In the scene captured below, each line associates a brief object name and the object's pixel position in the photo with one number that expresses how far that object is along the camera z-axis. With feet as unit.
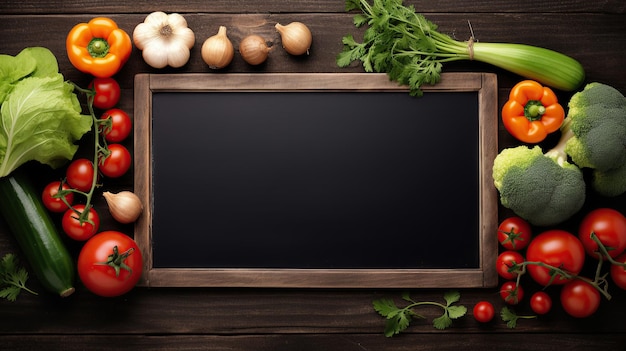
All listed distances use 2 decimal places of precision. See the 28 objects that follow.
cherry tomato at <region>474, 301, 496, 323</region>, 5.54
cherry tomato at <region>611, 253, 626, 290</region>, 5.34
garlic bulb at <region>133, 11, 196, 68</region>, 5.51
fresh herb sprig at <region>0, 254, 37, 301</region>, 5.54
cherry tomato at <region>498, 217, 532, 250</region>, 5.43
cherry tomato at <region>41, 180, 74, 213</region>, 5.45
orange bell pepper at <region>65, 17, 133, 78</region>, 5.39
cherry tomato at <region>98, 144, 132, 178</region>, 5.44
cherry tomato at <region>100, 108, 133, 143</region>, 5.49
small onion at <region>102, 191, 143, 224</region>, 5.42
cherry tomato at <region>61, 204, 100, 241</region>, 5.40
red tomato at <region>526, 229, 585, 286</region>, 5.25
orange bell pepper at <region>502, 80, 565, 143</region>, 5.37
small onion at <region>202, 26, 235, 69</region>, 5.47
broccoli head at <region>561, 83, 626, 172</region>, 5.08
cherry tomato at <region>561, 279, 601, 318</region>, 5.37
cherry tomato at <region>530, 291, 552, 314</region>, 5.52
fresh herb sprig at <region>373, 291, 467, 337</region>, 5.63
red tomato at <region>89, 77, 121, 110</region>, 5.52
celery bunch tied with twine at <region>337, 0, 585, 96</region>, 5.47
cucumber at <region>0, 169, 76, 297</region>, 5.39
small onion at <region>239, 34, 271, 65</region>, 5.48
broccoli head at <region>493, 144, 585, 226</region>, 5.16
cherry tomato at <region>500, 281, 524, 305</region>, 5.42
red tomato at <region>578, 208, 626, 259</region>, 5.26
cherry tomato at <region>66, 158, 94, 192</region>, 5.45
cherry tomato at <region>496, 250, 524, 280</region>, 5.40
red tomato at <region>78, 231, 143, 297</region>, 5.21
